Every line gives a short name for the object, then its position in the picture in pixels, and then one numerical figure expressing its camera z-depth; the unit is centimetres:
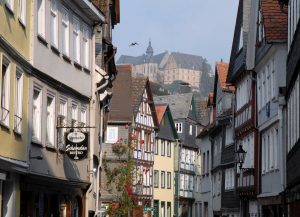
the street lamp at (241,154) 3438
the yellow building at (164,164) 7662
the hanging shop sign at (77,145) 2455
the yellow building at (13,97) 1995
